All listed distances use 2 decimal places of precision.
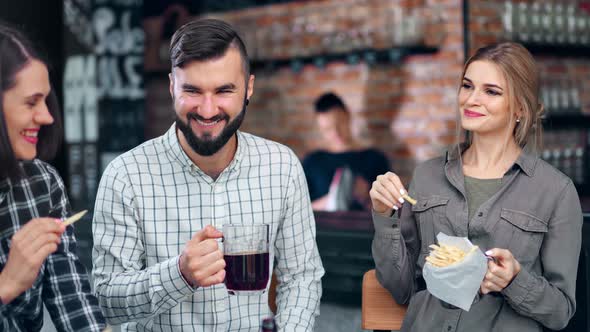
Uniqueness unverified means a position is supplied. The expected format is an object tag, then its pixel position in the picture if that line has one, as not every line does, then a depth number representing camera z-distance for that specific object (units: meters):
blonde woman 1.84
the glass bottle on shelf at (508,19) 5.04
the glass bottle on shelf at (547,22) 5.07
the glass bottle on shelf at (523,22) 5.06
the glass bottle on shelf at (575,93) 5.24
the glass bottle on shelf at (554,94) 5.16
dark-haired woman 1.39
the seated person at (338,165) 4.84
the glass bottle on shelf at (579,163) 5.06
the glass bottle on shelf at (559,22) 5.11
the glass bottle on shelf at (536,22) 5.06
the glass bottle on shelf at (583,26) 5.19
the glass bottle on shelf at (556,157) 5.04
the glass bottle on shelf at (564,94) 5.20
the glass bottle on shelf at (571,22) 5.17
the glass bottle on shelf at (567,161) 5.09
